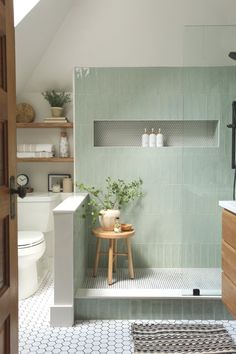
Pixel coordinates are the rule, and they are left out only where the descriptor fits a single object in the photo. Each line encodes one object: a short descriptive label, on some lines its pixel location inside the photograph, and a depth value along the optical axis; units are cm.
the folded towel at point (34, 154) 383
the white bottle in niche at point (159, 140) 358
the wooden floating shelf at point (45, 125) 378
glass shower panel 316
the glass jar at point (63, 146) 388
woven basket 383
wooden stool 311
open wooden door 125
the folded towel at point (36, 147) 385
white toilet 313
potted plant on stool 349
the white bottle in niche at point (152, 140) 360
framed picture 397
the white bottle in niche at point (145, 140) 361
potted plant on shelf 378
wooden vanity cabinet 221
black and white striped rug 237
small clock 394
